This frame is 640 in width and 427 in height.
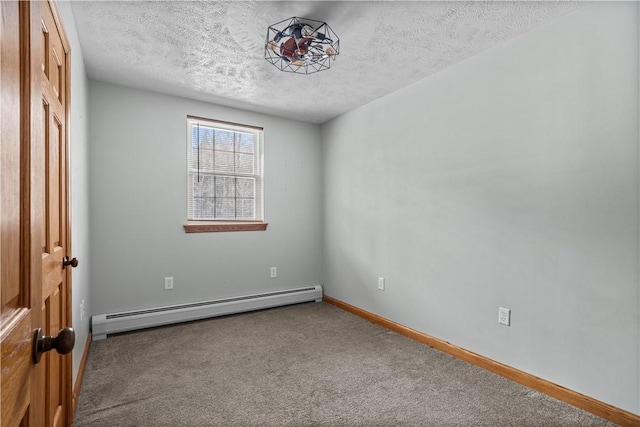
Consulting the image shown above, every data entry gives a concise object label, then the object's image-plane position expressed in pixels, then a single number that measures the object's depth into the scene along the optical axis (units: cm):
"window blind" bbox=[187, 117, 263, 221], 354
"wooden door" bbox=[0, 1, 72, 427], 51
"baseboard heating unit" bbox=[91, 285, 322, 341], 292
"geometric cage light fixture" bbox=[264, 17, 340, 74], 205
